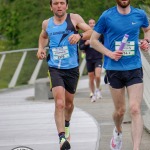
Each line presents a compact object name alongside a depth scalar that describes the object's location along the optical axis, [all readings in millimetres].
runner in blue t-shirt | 14429
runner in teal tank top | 15686
